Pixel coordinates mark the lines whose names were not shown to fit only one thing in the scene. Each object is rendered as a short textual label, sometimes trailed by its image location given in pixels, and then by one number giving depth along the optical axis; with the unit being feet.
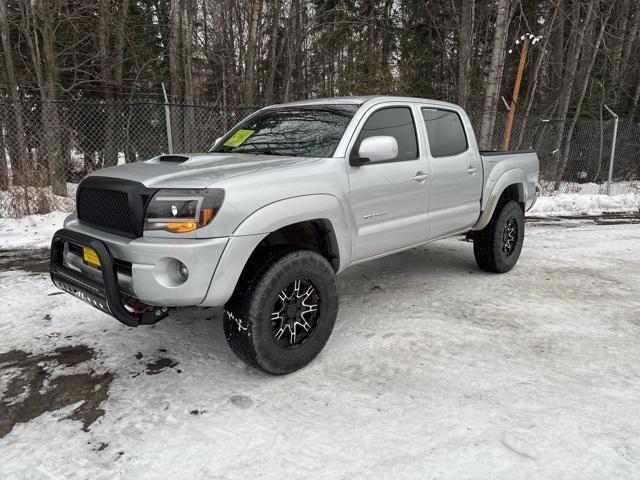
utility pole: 35.73
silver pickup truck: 8.07
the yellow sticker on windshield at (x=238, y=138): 12.66
